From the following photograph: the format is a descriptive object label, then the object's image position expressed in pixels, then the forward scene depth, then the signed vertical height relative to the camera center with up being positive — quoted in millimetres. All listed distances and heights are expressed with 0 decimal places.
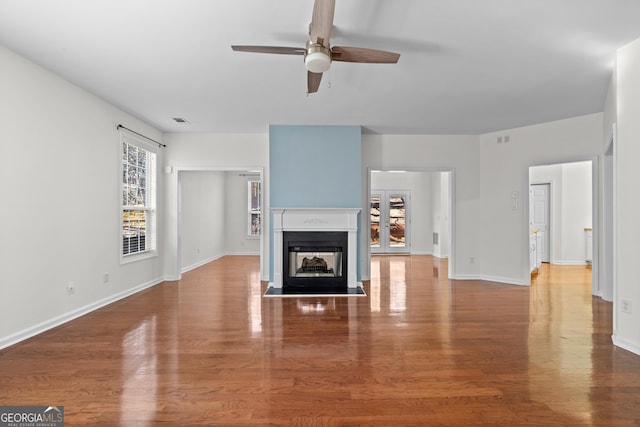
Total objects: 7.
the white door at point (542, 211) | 7418 -8
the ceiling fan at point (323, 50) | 1935 +1180
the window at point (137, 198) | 4594 +227
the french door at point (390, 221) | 9375 -271
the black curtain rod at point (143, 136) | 4348 +1165
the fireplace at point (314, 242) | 4965 -466
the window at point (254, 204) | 8930 +235
